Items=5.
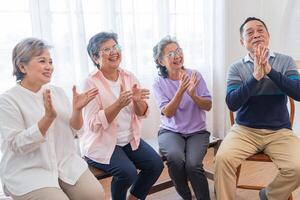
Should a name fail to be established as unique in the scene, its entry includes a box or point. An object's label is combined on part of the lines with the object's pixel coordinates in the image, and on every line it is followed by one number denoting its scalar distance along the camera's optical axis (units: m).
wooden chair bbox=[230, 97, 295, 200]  1.97
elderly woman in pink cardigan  1.88
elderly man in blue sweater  1.88
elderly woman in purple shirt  2.06
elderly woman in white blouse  1.54
